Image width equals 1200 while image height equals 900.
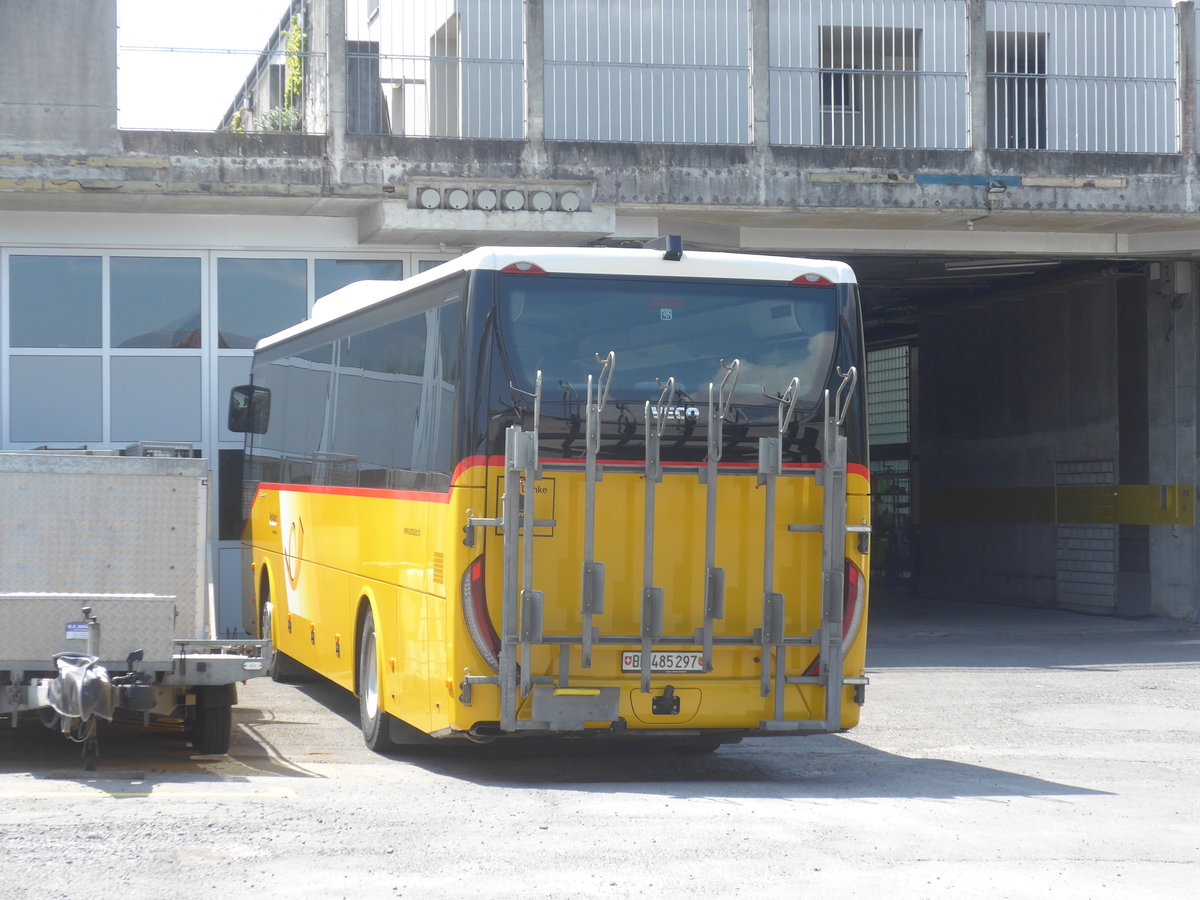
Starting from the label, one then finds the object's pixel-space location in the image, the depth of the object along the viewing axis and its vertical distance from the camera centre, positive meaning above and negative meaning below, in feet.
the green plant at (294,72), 63.57 +14.84
